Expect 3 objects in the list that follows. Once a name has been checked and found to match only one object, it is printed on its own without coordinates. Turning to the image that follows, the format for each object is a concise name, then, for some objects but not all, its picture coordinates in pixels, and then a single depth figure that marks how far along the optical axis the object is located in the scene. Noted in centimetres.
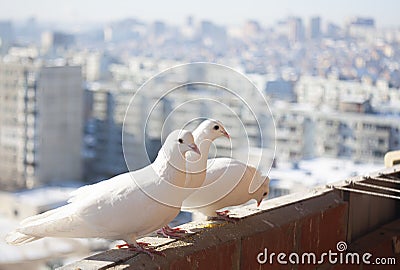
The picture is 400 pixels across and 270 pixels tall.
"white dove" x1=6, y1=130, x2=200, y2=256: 268
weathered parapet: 263
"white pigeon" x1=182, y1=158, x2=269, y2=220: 291
